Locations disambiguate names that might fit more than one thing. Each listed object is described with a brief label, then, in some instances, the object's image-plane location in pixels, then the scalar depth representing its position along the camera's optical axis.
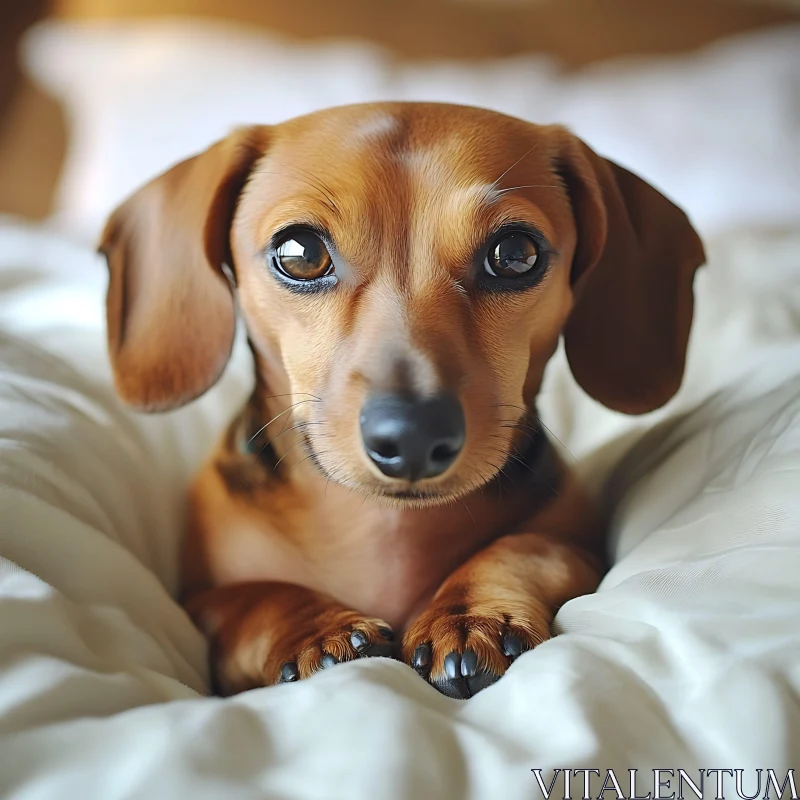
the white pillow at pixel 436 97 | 0.59
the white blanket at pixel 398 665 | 0.19
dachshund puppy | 0.25
